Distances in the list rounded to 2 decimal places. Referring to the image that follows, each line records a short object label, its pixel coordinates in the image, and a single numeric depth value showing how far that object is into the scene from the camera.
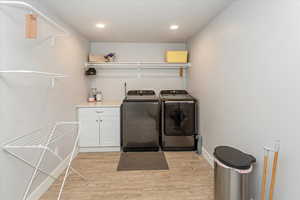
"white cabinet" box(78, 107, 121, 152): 3.30
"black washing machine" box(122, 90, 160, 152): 3.33
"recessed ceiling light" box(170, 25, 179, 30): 2.93
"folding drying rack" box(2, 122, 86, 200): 1.58
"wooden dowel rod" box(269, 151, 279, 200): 1.32
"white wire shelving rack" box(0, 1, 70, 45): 1.37
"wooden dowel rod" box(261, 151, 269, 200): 1.39
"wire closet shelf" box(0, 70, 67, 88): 2.01
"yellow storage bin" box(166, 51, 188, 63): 3.76
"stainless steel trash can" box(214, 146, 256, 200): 1.50
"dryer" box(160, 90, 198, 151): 3.34
